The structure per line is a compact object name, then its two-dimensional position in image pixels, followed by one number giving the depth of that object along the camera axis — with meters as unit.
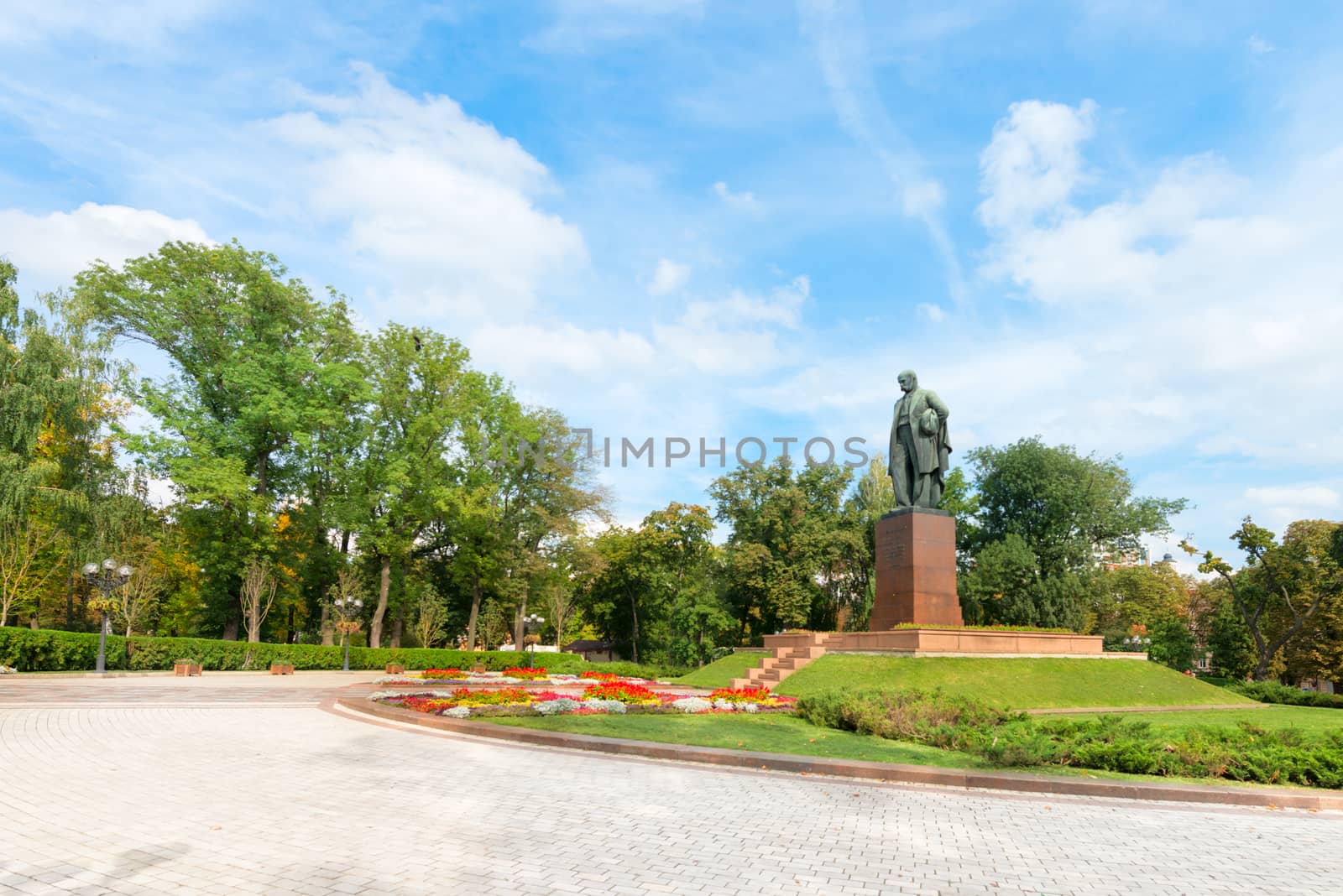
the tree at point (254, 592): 33.06
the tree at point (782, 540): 42.12
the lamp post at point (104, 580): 24.91
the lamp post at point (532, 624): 37.44
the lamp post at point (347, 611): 31.41
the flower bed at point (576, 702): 14.67
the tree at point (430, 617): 39.84
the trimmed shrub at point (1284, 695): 24.20
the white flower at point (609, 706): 15.48
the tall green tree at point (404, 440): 37.59
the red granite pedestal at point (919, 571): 22.00
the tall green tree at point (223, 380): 32.47
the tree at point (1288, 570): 33.47
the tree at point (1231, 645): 41.44
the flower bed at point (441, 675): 25.56
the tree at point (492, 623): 44.06
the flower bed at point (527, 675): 28.47
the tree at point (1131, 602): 46.90
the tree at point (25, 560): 29.23
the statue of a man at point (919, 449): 23.41
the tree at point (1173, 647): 39.66
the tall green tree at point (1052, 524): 41.41
